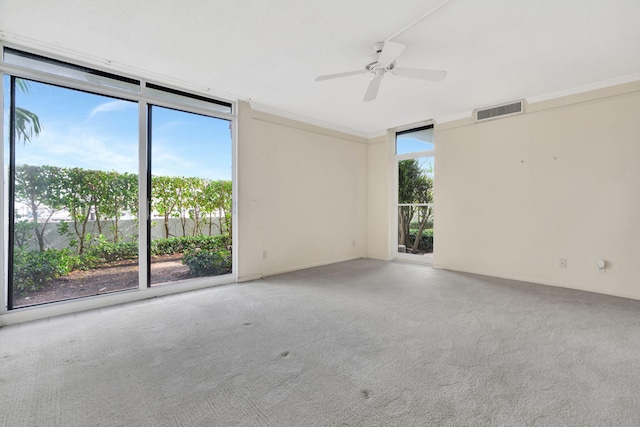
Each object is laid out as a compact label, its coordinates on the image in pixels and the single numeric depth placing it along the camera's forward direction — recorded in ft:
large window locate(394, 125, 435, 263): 17.93
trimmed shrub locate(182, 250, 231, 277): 13.35
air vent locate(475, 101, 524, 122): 13.92
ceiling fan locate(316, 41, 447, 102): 8.54
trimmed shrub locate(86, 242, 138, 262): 10.87
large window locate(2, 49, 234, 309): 9.55
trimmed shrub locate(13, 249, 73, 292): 9.52
